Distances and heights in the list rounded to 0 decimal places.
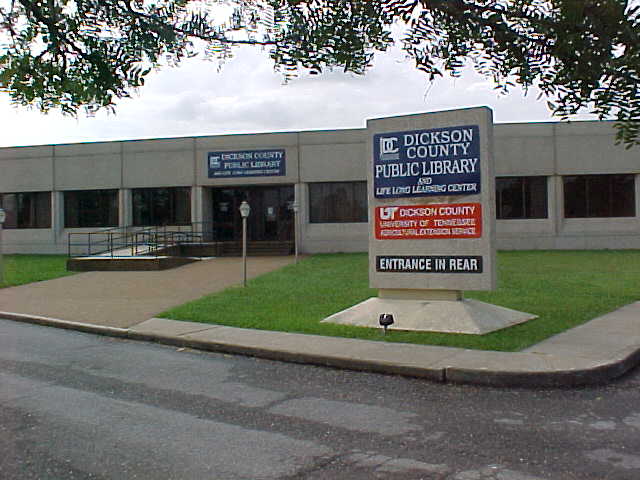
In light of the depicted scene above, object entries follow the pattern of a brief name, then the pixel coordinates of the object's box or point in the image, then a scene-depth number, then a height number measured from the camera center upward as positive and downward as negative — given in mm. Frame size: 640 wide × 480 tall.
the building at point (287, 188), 30109 +1676
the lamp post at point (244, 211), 18702 +368
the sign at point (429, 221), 11523 +17
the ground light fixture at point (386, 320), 10758 -1477
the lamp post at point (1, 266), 22078 -1185
